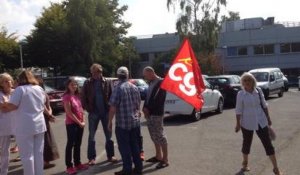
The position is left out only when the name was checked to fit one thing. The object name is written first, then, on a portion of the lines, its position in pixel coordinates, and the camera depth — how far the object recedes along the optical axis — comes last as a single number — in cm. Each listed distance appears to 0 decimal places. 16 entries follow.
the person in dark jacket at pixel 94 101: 941
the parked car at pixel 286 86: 3427
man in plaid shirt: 845
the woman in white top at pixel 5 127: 824
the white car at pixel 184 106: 1716
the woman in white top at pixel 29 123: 703
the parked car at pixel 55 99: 2130
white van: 2661
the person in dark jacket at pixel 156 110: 921
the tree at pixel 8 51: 4766
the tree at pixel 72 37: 5047
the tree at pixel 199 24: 5184
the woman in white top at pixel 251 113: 832
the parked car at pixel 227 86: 2231
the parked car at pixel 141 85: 3056
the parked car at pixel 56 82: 2434
